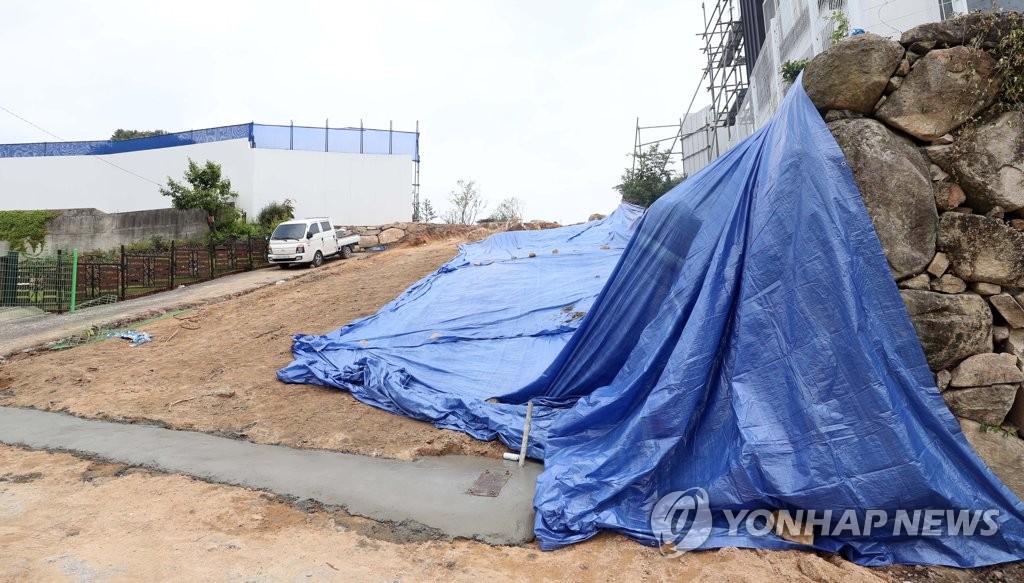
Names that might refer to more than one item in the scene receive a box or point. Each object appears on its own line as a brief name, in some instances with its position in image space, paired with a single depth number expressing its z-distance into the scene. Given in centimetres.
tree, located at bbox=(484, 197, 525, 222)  3860
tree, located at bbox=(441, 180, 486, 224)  3772
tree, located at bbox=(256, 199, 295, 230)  2016
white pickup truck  1581
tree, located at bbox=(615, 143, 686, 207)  1784
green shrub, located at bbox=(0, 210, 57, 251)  2138
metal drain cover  342
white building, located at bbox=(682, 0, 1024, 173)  746
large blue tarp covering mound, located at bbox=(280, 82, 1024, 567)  240
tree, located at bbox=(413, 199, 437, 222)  3506
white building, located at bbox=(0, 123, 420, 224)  2094
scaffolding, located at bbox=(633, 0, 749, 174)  1588
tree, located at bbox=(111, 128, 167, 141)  3116
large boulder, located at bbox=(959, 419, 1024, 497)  252
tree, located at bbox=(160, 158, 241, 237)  1828
